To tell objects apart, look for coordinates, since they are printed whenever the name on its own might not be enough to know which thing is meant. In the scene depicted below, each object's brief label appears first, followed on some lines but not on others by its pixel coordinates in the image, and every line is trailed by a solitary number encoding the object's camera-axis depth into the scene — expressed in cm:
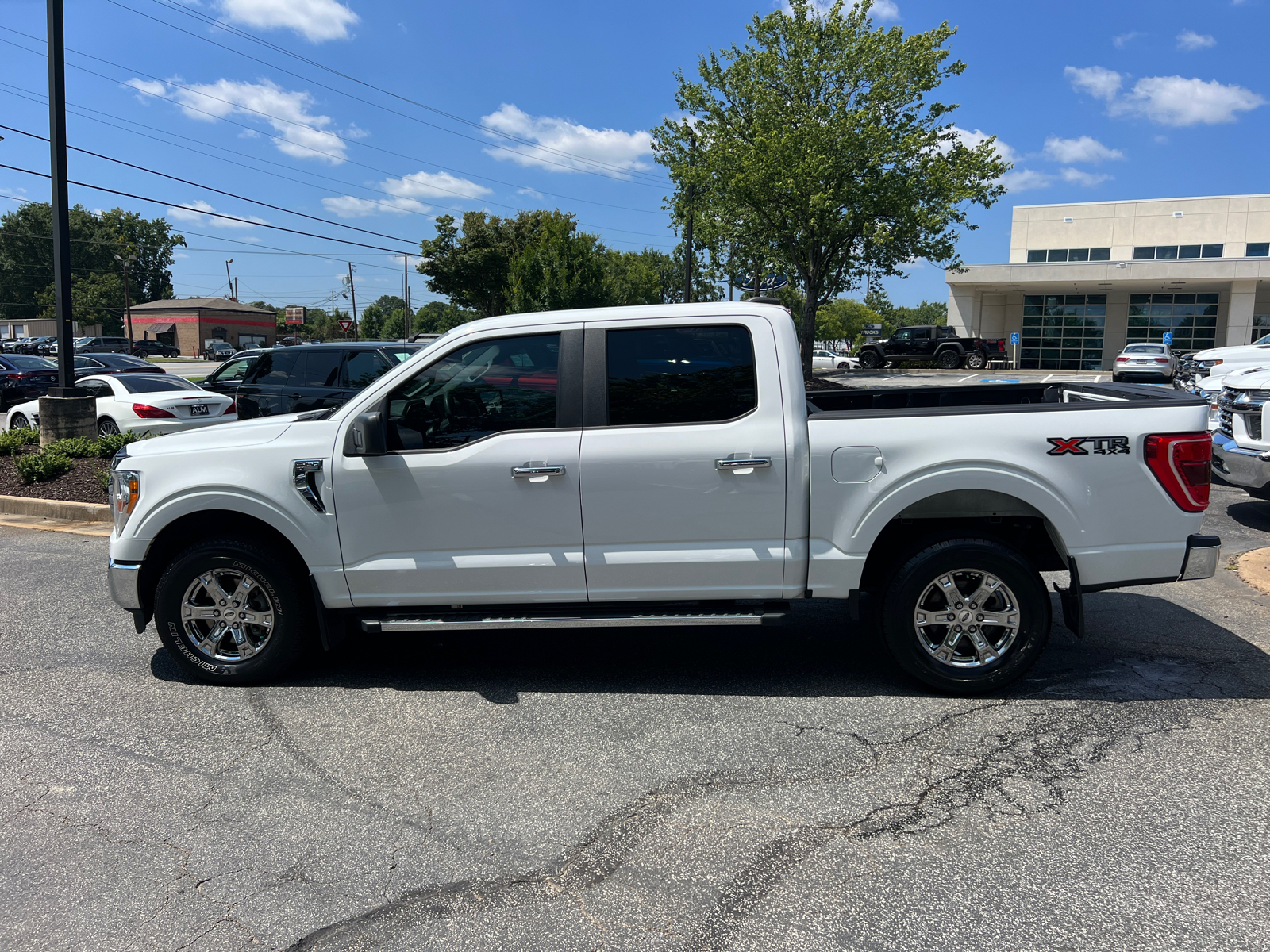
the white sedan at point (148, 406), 1317
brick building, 9112
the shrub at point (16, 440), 1195
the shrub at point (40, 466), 1059
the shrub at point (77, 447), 1109
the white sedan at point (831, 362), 4578
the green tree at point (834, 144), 2656
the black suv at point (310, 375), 1352
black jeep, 3928
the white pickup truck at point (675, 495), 440
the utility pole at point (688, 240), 2700
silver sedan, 2988
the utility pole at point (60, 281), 1120
